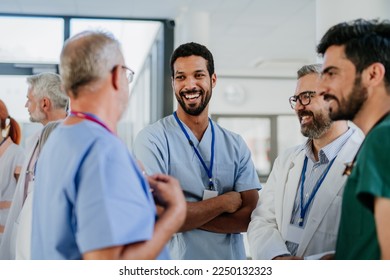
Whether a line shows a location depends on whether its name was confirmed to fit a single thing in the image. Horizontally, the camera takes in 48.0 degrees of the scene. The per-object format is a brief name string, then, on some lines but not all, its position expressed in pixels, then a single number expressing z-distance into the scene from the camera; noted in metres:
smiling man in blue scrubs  1.55
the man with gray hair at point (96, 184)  0.82
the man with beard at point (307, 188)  1.34
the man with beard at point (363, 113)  0.89
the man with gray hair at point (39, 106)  1.75
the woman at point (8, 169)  2.13
